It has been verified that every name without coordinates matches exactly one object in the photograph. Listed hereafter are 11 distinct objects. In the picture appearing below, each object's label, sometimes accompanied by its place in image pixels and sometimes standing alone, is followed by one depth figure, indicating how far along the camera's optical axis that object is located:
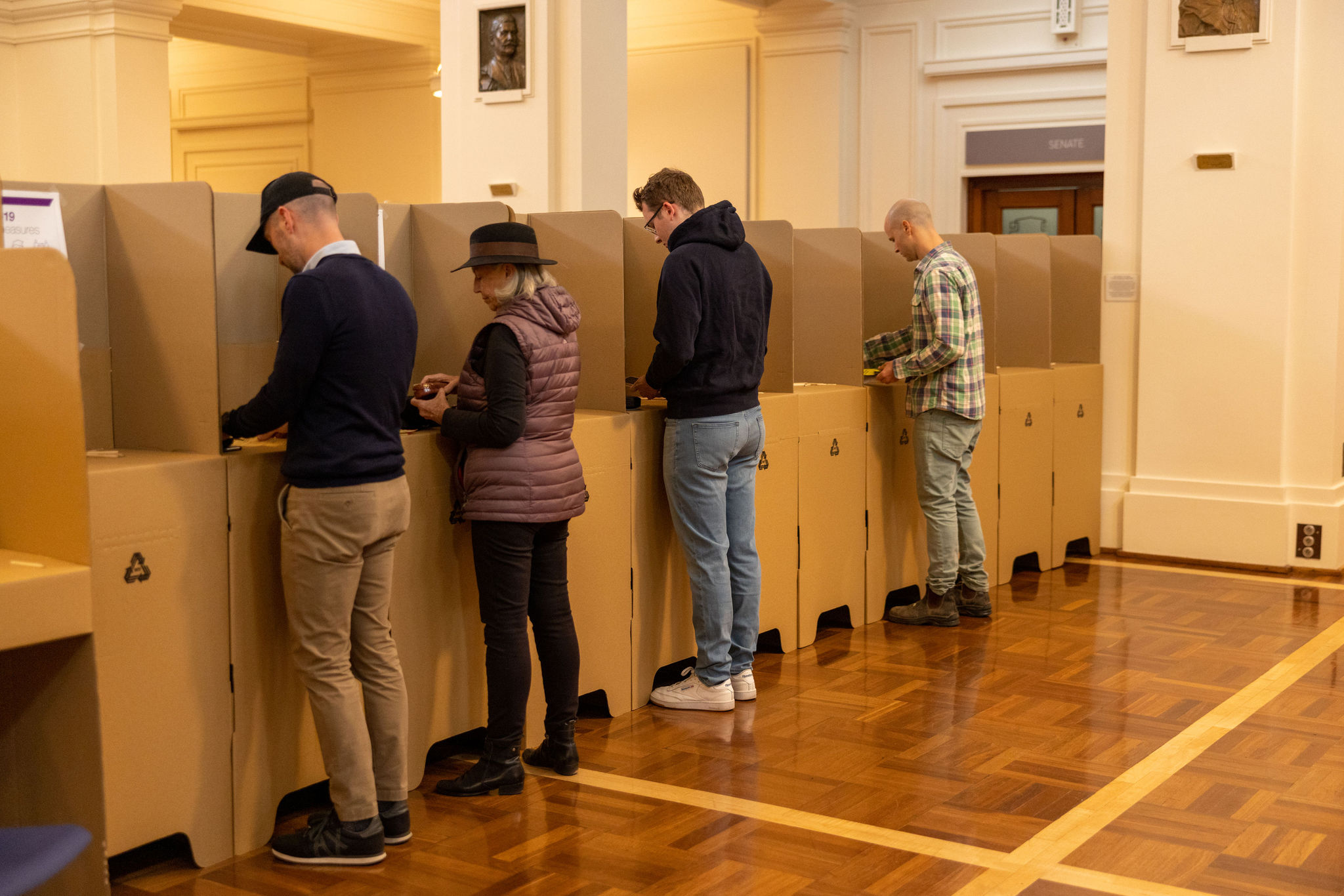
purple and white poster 2.82
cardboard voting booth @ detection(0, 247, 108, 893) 2.21
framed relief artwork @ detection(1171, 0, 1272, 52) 6.02
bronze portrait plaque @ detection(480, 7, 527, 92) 7.91
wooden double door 9.88
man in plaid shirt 4.86
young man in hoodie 3.80
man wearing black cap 2.77
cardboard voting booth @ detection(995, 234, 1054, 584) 5.85
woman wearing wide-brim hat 3.21
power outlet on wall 6.09
